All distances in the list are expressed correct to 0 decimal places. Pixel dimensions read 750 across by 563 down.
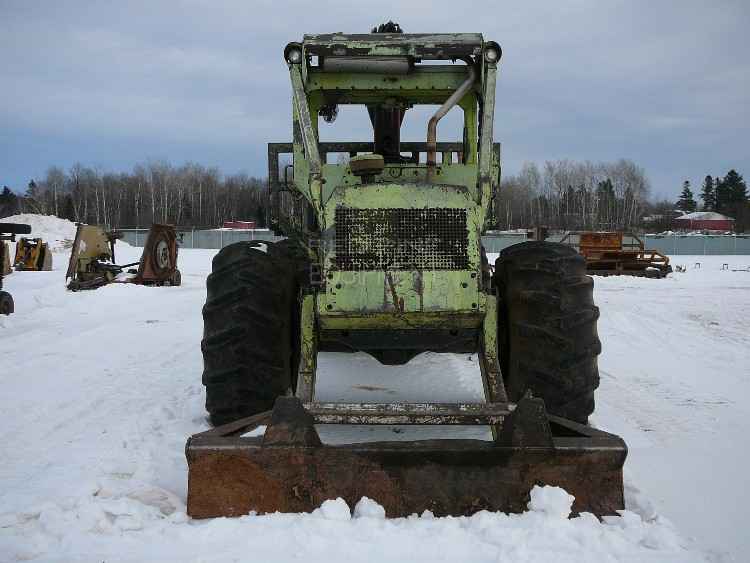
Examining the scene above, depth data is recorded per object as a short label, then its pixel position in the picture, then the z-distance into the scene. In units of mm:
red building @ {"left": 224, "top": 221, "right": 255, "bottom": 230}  66494
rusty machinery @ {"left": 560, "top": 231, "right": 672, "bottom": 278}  24875
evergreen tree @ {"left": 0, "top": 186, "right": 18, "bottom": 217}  71912
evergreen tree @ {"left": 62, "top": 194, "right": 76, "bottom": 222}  67000
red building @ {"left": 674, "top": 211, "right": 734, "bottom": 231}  86312
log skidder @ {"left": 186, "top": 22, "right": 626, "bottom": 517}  3299
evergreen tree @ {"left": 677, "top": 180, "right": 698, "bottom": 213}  106562
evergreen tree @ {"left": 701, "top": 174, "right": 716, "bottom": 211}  104138
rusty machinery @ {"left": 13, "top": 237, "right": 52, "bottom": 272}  24312
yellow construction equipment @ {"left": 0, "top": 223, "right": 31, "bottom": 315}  10383
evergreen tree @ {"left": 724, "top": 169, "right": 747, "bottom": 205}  97625
